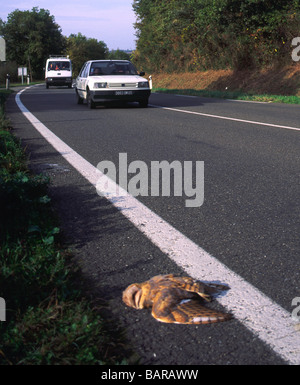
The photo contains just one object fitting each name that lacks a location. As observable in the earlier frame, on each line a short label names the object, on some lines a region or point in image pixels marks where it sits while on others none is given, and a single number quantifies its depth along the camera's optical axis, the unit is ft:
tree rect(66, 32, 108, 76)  390.44
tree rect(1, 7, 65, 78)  288.92
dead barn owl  7.32
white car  46.26
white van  125.92
